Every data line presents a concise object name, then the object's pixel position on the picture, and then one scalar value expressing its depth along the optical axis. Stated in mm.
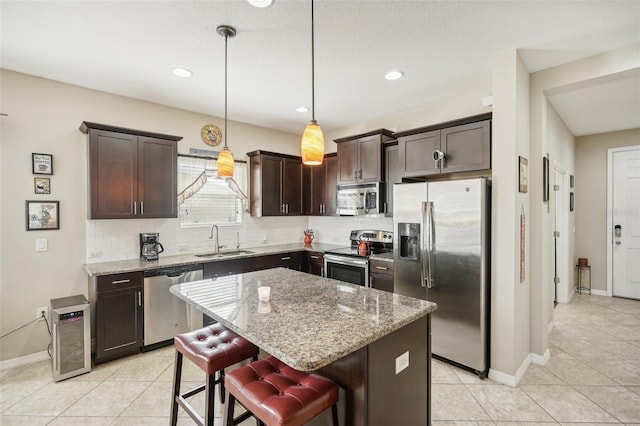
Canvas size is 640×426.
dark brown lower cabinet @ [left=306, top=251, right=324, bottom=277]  4566
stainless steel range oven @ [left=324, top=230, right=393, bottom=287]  3882
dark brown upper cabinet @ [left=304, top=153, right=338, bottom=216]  4809
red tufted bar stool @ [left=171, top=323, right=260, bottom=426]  1790
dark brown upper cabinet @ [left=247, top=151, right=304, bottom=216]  4637
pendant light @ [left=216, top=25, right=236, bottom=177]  2607
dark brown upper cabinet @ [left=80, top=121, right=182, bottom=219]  3197
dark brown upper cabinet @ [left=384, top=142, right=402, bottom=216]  3971
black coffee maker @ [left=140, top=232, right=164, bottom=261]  3603
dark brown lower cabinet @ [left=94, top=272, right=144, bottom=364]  2988
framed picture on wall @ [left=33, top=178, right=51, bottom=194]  3092
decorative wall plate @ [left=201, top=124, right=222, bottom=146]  4323
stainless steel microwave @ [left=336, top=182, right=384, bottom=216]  4094
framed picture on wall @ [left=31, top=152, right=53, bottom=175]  3078
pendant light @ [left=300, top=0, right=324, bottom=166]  1856
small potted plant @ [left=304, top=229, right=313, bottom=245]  5242
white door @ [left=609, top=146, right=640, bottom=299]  4836
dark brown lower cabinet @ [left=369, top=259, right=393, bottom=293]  3596
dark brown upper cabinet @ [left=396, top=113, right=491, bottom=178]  2943
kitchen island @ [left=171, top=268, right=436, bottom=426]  1350
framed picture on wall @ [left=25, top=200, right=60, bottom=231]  3055
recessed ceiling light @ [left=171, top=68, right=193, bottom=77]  2986
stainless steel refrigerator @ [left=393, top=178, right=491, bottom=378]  2742
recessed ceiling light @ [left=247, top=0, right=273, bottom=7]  2021
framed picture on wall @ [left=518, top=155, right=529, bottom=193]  2705
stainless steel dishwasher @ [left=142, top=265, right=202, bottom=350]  3260
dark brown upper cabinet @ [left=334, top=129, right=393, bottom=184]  4086
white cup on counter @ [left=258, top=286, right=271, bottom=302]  1945
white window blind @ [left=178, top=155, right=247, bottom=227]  4141
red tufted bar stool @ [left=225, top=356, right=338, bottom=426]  1333
